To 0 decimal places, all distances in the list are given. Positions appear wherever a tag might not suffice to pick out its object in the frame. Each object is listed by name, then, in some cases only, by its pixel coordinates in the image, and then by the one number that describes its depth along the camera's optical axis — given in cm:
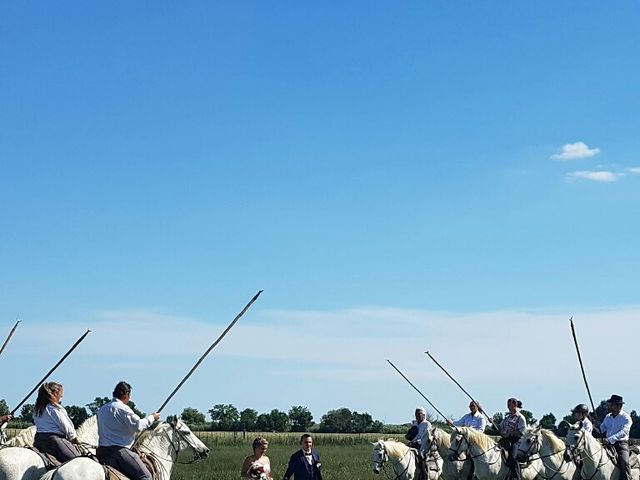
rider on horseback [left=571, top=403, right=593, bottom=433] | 1927
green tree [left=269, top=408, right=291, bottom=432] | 9588
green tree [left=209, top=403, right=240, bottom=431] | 9512
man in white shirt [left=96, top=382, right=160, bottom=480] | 1151
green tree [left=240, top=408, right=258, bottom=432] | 9862
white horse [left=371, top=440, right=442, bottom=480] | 1952
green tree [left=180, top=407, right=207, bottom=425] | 9446
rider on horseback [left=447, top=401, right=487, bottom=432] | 2077
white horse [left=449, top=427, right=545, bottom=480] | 1902
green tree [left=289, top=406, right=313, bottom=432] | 9825
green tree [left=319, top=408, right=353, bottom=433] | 9244
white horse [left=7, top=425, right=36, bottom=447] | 1289
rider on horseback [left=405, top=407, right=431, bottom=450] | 1991
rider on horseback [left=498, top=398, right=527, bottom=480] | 1947
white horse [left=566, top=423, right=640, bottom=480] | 1875
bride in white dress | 1179
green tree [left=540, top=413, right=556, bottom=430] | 7325
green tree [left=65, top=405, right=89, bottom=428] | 4262
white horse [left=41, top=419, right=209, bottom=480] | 1262
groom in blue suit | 1269
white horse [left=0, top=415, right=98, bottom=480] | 1169
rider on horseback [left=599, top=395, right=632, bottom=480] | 1912
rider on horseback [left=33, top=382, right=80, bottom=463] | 1225
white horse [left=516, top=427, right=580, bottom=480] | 1888
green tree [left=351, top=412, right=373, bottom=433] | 9348
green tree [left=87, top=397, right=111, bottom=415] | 4822
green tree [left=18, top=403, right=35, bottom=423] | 5430
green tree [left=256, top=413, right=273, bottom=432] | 9638
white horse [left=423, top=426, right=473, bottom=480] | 1938
